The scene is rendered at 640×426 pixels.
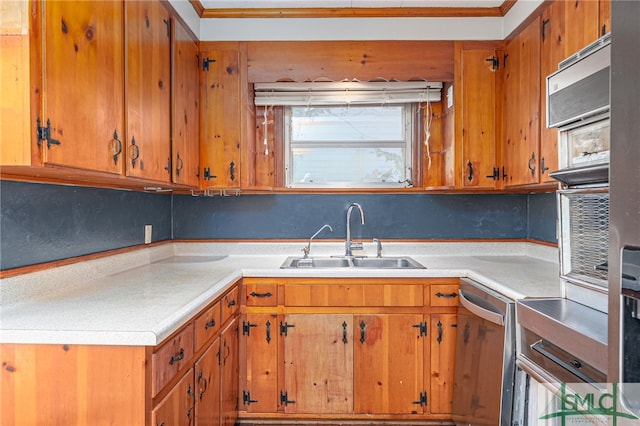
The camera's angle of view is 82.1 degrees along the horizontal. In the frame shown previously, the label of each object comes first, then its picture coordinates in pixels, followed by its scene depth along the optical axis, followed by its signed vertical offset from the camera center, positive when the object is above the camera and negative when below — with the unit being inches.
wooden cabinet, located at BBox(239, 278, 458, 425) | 81.8 -31.1
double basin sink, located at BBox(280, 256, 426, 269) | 96.3 -14.0
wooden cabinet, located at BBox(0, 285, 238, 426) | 41.3 -19.8
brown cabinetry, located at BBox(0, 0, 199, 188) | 40.2 +16.0
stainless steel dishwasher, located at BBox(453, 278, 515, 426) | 58.9 -26.7
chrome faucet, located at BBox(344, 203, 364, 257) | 99.8 -9.5
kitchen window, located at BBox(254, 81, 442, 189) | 107.0 +18.9
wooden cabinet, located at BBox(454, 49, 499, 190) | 92.6 +23.2
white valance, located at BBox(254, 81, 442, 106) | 99.0 +31.8
